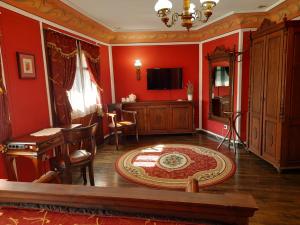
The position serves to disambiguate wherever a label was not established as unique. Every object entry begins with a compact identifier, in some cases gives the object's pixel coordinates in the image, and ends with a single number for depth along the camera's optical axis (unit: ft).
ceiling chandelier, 7.06
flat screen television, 19.31
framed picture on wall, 9.37
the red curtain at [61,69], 11.41
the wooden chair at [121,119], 16.47
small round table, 14.87
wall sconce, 19.08
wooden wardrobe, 10.34
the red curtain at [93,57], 14.83
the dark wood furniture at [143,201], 3.05
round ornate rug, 10.72
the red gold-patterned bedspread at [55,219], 3.31
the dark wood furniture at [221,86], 15.81
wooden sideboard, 18.65
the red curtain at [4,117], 8.43
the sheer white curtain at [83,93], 14.20
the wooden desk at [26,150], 8.30
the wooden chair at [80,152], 8.78
